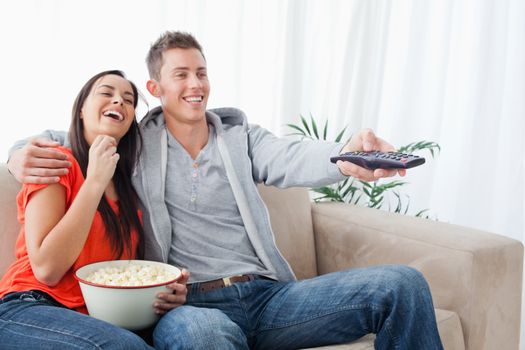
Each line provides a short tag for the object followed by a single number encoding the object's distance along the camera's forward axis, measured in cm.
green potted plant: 271
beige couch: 191
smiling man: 160
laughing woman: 141
